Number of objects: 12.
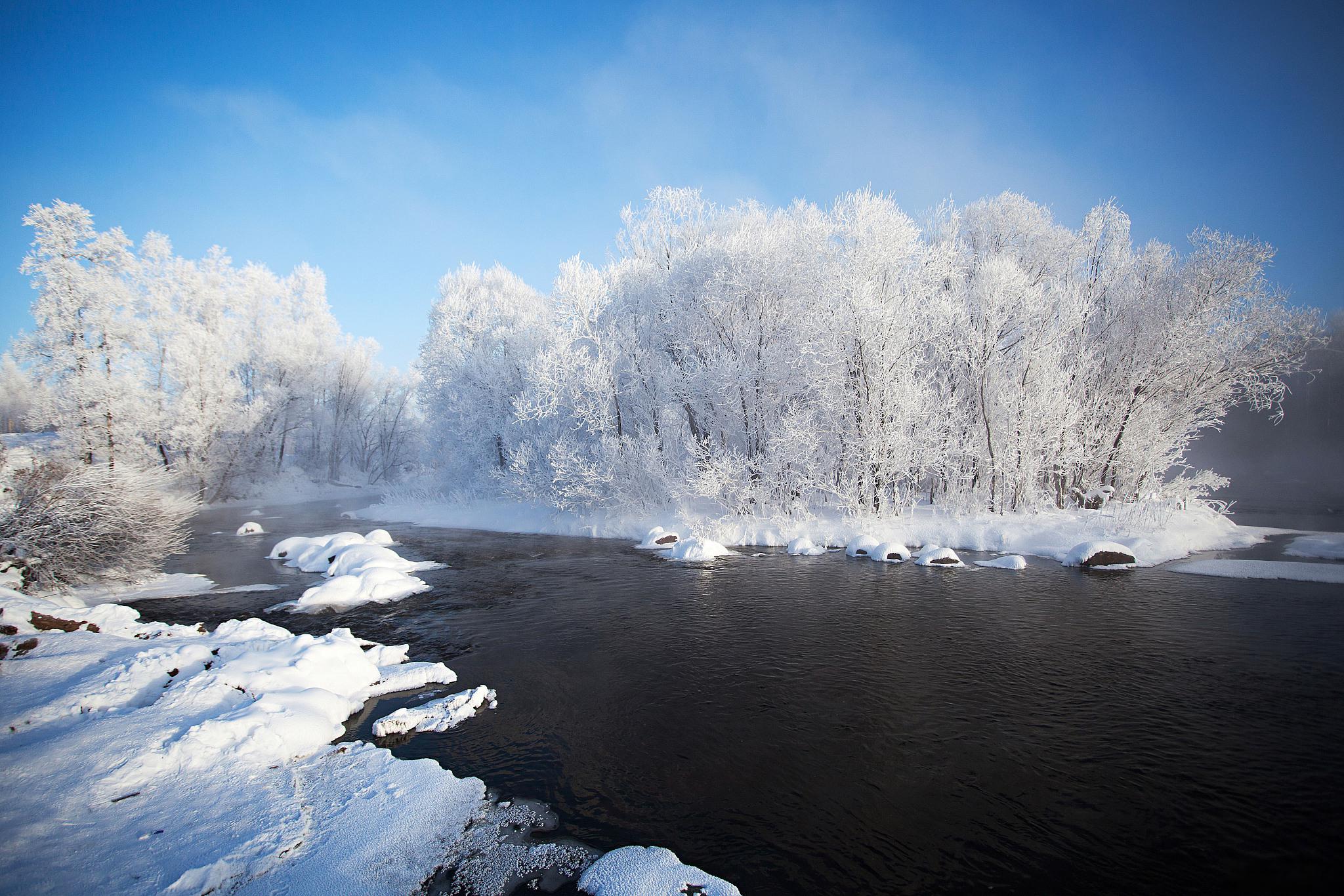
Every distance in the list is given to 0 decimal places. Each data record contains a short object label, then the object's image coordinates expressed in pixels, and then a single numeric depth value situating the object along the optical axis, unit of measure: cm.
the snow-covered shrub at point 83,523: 1123
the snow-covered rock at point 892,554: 1803
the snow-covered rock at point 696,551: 1903
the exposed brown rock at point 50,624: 807
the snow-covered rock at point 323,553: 1722
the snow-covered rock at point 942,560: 1714
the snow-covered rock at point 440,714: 694
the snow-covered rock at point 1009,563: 1632
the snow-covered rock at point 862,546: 1906
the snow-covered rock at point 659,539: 2178
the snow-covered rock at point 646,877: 428
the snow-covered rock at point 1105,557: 1620
